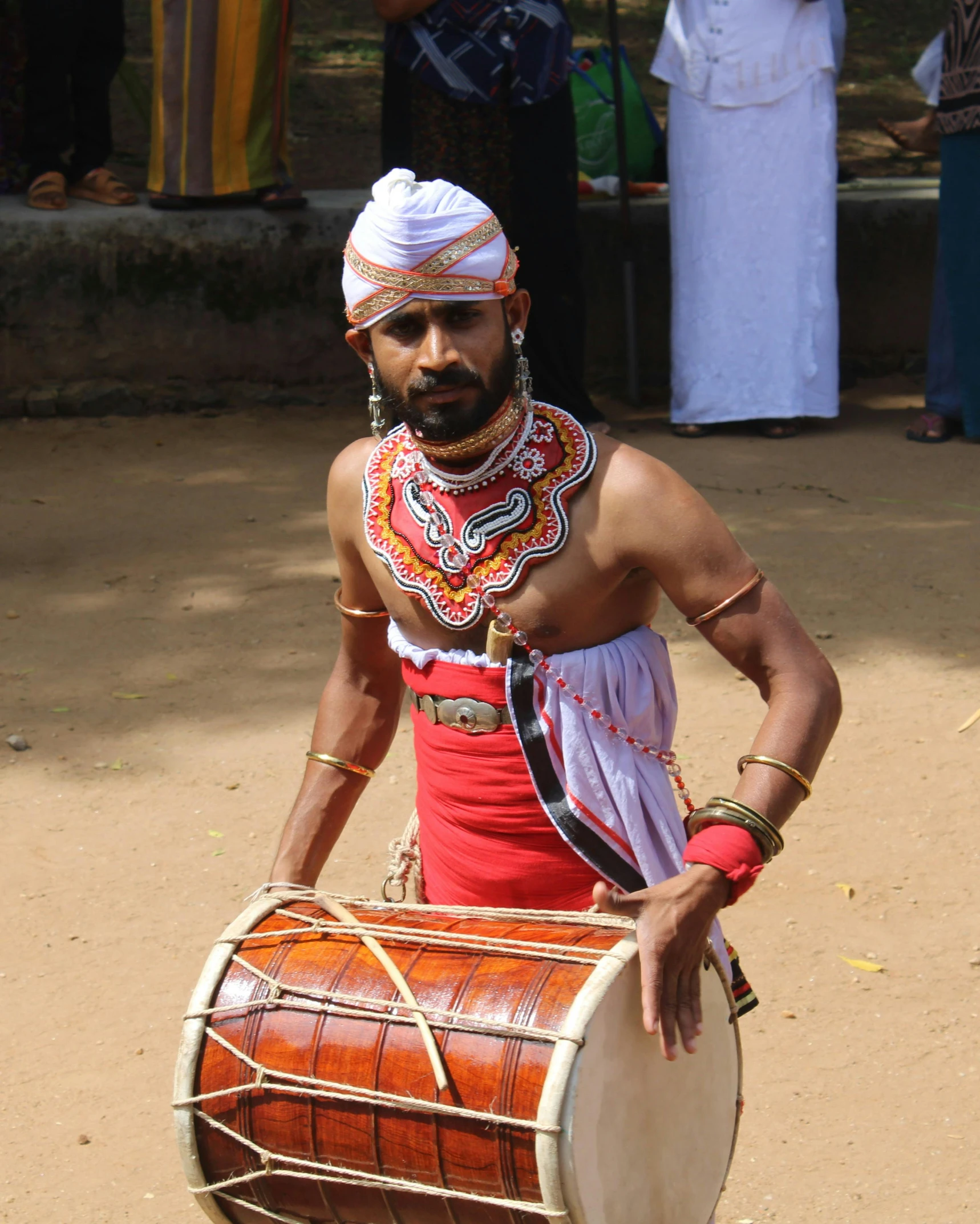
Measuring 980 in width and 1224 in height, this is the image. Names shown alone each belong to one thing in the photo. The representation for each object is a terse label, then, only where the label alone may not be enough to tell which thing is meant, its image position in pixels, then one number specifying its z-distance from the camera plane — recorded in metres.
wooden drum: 3.83
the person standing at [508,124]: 12.79
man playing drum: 4.49
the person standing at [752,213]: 14.18
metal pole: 15.36
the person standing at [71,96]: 14.69
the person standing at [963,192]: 13.20
